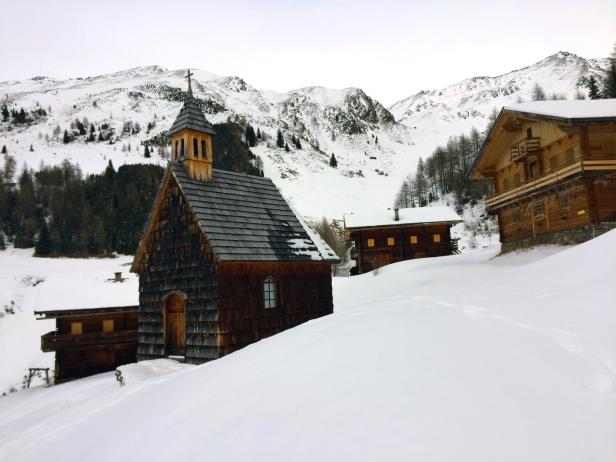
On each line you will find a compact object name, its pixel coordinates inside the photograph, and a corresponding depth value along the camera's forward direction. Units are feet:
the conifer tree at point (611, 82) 167.43
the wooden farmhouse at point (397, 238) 148.36
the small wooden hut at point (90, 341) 73.46
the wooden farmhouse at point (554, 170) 69.46
